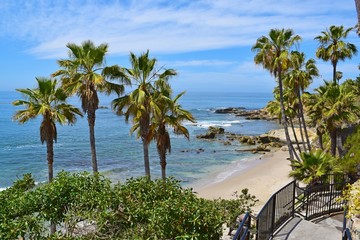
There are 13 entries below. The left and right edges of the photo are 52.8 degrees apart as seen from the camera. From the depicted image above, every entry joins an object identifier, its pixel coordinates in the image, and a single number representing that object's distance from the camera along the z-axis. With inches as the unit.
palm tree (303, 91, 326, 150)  1011.6
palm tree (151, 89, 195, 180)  737.3
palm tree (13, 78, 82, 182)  702.5
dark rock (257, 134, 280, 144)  2375.4
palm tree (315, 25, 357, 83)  1286.9
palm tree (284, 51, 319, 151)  1130.7
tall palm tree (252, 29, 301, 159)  1049.5
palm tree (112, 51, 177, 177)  709.3
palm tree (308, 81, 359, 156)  950.4
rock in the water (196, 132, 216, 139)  2741.1
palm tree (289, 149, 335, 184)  700.7
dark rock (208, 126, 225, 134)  2972.4
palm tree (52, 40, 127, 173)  709.3
